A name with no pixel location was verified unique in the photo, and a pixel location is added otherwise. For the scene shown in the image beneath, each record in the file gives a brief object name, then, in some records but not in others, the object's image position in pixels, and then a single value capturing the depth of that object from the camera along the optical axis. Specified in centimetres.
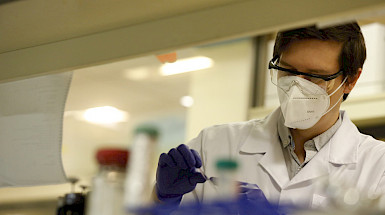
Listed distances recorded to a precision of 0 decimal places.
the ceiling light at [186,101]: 430
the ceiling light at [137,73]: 540
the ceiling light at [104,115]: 671
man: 171
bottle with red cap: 112
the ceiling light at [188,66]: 421
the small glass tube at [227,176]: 104
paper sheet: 146
